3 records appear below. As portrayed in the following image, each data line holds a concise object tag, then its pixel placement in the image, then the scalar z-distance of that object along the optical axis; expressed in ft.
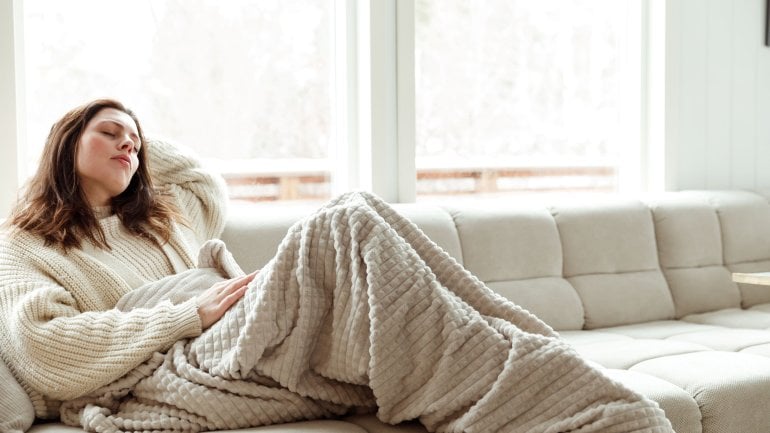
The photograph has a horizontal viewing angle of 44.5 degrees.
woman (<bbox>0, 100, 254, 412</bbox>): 6.51
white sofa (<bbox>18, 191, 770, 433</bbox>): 8.00
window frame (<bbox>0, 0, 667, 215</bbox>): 11.07
